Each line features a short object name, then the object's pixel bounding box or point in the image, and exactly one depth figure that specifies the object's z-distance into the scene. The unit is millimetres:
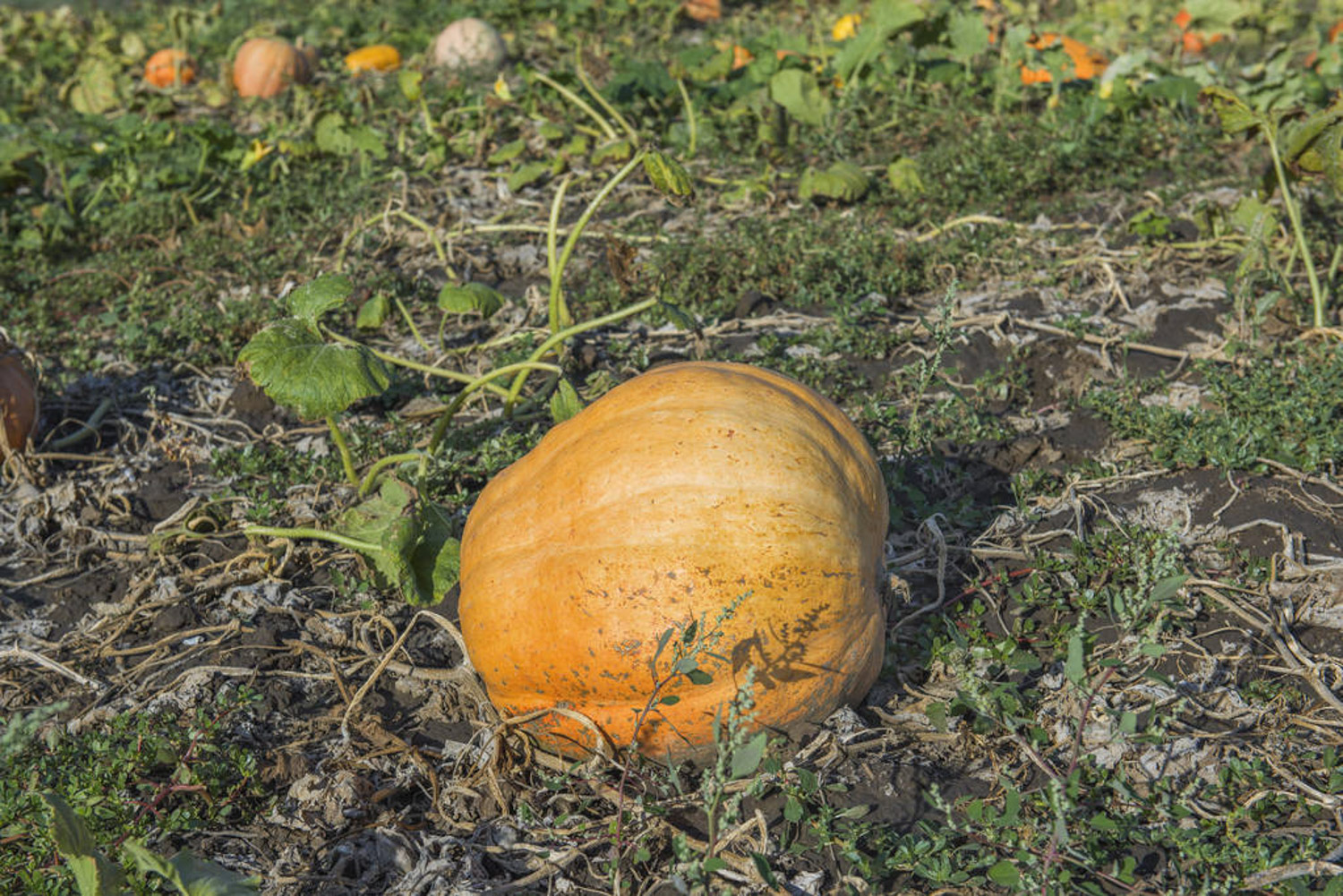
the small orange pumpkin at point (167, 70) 8812
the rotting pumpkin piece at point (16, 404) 4305
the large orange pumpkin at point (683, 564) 2676
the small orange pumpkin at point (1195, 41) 8336
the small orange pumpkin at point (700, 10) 9289
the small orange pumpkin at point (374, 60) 8578
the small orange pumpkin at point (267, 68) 8180
